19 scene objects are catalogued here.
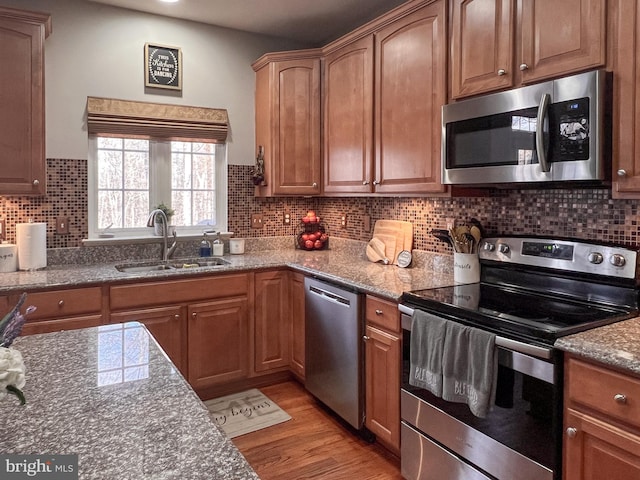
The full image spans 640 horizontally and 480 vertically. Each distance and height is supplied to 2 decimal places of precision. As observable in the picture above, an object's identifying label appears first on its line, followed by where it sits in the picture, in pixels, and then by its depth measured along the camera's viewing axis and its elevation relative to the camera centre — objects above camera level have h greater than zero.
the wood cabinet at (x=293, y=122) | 3.40 +0.80
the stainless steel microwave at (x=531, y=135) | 1.67 +0.40
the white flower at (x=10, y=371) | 0.70 -0.22
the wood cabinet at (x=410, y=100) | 2.39 +0.72
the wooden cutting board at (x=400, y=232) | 3.01 -0.01
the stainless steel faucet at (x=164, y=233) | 3.19 -0.02
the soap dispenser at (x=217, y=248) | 3.51 -0.14
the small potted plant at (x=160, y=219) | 3.36 +0.08
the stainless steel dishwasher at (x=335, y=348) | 2.51 -0.69
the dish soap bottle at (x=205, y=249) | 3.48 -0.14
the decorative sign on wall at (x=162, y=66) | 3.30 +1.17
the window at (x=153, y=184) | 3.24 +0.34
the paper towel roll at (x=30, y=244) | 2.75 -0.09
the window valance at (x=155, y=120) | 3.14 +0.78
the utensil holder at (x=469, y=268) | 2.42 -0.19
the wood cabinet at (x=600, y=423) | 1.31 -0.57
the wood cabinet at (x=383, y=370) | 2.24 -0.70
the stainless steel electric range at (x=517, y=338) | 1.56 -0.38
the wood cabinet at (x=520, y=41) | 1.71 +0.78
